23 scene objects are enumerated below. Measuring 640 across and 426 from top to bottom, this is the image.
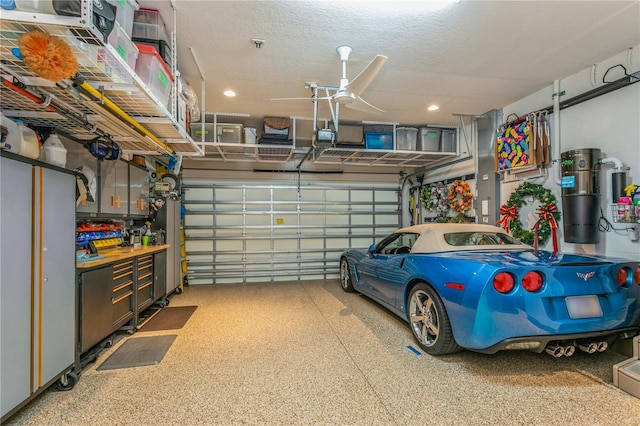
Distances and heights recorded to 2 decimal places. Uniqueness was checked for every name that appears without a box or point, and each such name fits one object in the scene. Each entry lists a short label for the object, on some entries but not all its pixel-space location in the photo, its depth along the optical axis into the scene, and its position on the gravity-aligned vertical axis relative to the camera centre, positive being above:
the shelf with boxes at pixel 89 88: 1.36 +0.90
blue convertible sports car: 1.98 -0.65
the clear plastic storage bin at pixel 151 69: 2.12 +1.15
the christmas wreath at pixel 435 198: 5.63 +0.36
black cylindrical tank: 2.96 +0.20
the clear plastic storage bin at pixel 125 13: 1.82 +1.39
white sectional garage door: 6.05 -0.26
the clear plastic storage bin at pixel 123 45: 1.67 +1.11
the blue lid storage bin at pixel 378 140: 4.90 +1.32
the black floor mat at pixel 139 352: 2.48 -1.32
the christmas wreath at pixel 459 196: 5.03 +0.34
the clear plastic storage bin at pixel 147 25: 2.30 +1.60
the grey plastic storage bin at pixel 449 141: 5.14 +1.37
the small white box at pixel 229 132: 4.43 +1.33
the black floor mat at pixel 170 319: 3.40 -1.36
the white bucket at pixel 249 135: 4.53 +1.31
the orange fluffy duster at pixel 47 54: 1.35 +0.81
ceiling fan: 2.40 +1.27
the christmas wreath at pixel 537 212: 3.49 -0.01
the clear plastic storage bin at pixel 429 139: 5.08 +1.38
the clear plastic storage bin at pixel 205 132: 4.35 +1.31
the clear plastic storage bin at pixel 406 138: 5.05 +1.40
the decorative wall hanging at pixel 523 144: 3.62 +0.97
